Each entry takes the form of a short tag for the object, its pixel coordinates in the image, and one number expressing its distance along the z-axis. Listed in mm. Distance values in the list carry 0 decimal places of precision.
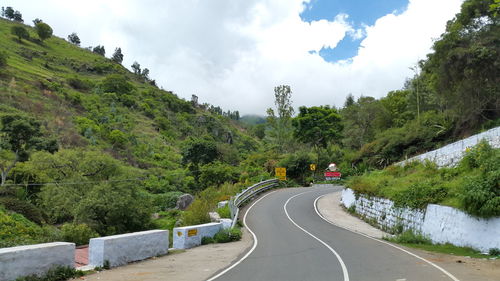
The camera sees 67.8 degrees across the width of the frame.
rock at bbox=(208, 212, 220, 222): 19900
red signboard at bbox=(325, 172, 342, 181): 52312
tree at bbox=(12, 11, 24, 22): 142375
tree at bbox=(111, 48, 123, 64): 157500
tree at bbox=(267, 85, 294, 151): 66562
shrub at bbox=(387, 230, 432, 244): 16609
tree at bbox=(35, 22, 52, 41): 115438
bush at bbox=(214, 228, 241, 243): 17062
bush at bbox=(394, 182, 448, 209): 17083
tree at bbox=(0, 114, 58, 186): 29703
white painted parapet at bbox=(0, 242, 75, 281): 7938
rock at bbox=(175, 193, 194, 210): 38562
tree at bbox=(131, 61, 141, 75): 145525
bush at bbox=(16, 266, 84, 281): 8475
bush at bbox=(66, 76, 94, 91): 86269
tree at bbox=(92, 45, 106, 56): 154925
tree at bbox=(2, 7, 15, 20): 141250
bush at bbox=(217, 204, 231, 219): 22191
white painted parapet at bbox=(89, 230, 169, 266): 10517
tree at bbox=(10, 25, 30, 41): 104875
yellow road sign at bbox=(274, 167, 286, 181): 46969
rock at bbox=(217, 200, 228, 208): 24386
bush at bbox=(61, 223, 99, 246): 19688
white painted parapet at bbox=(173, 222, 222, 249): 15266
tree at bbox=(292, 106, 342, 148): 62375
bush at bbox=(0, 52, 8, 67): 69775
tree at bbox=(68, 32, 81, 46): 156250
